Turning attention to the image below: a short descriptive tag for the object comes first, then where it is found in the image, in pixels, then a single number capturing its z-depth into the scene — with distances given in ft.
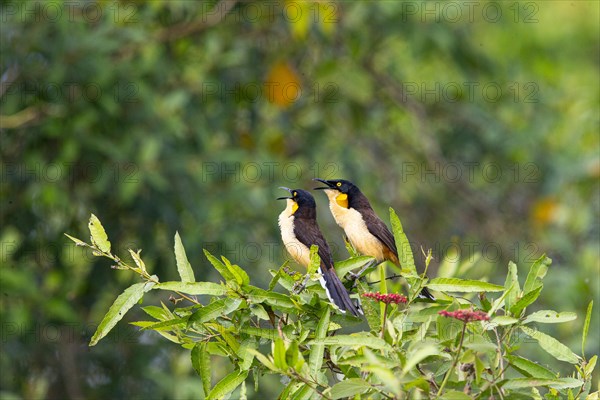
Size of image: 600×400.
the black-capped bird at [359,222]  31.09
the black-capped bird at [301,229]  29.17
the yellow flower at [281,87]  55.52
